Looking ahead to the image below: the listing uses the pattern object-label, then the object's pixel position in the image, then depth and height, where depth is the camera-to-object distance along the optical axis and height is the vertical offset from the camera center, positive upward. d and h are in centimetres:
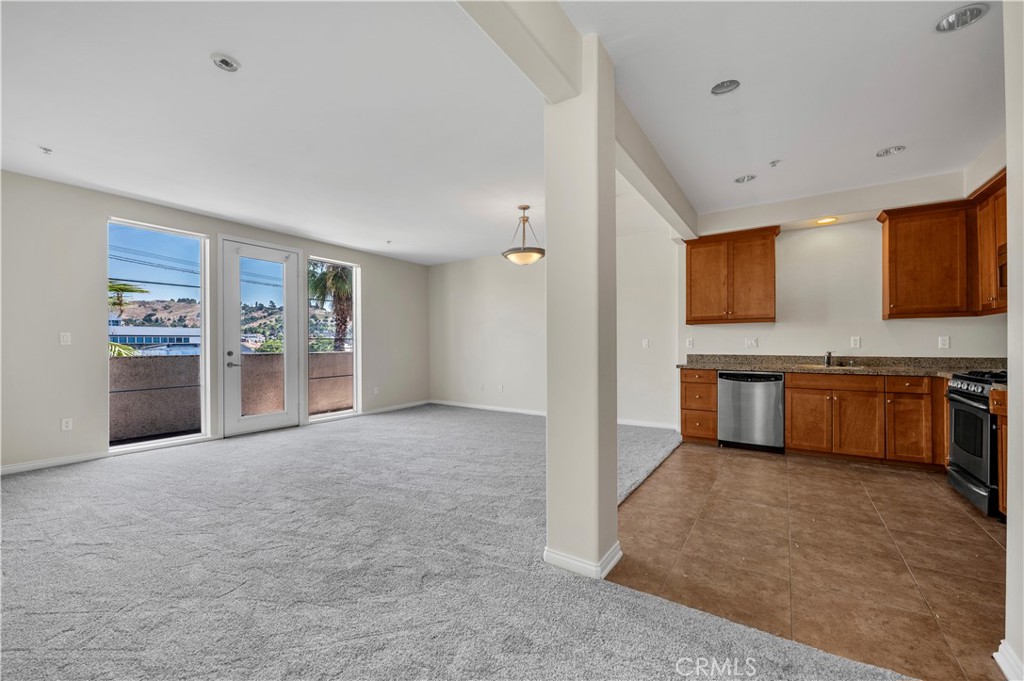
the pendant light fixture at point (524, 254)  471 +98
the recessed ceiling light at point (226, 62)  219 +150
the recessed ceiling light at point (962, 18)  184 +144
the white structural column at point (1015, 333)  135 +1
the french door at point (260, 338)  502 +5
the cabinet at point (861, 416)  368 -73
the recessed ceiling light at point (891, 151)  316 +143
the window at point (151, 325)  467 +20
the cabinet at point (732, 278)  448 +68
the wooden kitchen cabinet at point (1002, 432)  251 -60
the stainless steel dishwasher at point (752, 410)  424 -75
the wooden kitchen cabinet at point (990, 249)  319 +71
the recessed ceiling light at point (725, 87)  239 +146
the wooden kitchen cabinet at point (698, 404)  456 -73
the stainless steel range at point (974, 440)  269 -72
